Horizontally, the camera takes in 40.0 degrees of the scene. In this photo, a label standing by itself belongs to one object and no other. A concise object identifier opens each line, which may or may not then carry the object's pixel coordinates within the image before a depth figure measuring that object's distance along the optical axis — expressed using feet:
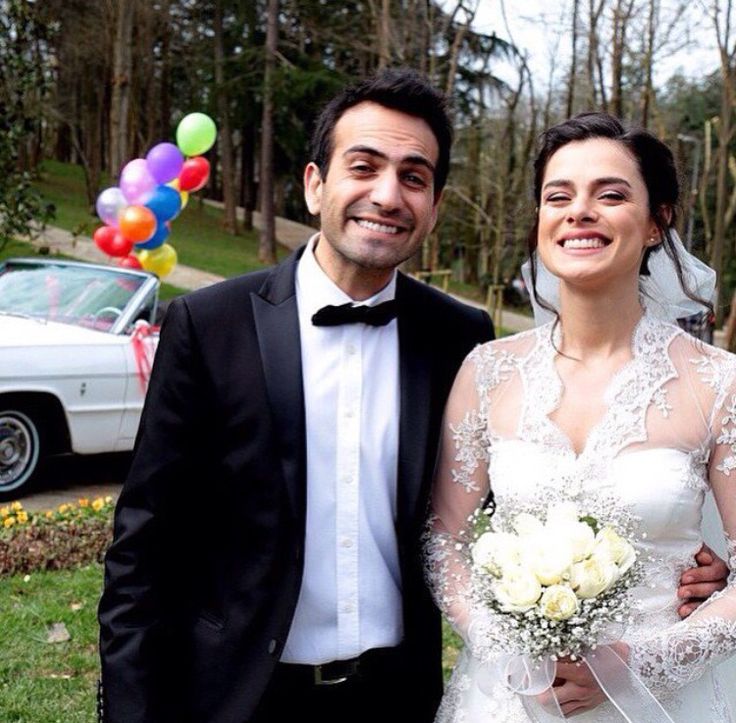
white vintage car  25.34
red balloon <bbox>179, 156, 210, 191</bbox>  39.55
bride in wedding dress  7.88
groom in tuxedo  7.91
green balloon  39.83
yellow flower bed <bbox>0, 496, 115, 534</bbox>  20.83
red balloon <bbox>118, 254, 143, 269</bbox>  37.58
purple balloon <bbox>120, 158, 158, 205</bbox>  35.96
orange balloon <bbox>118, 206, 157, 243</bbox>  35.42
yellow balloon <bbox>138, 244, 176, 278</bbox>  39.22
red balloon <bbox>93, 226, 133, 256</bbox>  36.60
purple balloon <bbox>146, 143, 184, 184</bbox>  36.27
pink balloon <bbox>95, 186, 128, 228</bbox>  36.50
